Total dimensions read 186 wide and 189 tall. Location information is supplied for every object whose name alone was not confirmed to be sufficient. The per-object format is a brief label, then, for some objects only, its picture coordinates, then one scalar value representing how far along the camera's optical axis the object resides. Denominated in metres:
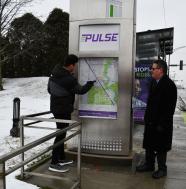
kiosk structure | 3.38
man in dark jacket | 3.08
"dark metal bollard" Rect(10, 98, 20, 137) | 4.51
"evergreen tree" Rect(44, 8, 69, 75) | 13.86
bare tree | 11.80
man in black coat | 3.06
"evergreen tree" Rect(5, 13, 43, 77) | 12.99
